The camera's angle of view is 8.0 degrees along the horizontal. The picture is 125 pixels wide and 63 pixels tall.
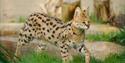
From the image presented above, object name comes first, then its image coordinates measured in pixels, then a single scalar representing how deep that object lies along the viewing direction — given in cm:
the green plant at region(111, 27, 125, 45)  1131
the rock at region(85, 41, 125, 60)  1130
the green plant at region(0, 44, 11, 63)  1029
